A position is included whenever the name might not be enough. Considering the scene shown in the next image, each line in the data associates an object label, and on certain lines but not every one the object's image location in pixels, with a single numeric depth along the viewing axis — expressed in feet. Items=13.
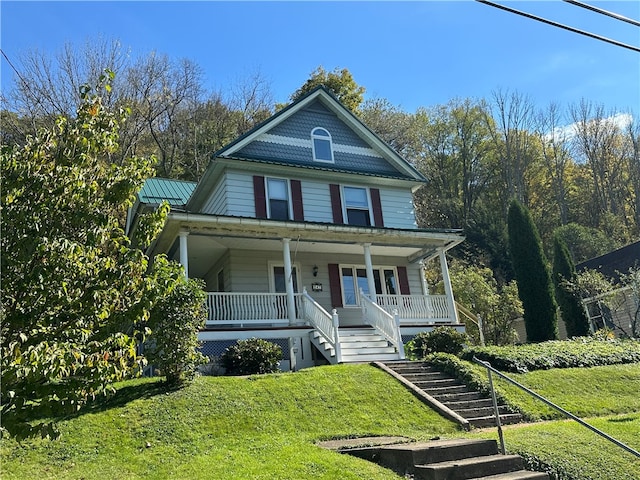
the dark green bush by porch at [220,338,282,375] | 40.16
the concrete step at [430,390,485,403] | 34.94
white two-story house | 47.93
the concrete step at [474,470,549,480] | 21.60
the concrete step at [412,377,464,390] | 37.20
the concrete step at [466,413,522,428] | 31.24
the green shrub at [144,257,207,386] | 31.86
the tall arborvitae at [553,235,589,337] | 74.74
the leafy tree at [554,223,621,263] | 116.26
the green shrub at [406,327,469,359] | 47.11
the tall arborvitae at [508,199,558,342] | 67.67
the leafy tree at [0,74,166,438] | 14.49
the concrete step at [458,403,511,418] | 32.48
